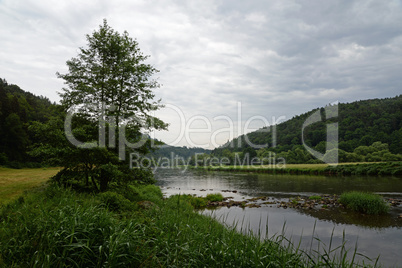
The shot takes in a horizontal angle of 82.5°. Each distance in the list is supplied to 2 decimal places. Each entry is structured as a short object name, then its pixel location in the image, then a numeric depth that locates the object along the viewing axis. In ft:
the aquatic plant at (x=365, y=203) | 49.90
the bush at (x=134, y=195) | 41.99
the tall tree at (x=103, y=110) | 36.81
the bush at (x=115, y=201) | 27.80
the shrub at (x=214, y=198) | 73.75
